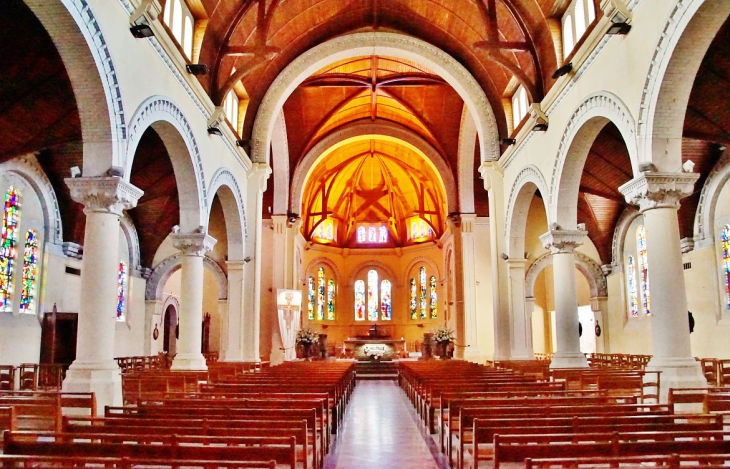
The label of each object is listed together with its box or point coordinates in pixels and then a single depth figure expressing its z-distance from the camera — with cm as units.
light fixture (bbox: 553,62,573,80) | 1501
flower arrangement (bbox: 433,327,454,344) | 3130
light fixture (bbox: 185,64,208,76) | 1523
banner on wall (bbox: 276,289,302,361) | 2423
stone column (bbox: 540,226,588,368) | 1634
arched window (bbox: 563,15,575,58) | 1619
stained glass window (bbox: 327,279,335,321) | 4288
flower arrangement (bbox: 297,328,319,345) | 3073
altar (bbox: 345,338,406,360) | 3266
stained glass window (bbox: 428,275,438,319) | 4134
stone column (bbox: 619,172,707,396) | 1067
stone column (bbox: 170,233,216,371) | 1648
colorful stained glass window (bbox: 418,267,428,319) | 4228
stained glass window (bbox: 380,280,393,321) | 4359
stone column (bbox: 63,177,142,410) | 1067
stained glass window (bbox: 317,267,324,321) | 4209
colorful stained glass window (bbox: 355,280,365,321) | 4359
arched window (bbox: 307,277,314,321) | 4097
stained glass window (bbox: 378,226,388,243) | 4481
